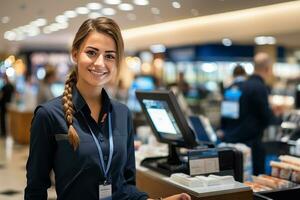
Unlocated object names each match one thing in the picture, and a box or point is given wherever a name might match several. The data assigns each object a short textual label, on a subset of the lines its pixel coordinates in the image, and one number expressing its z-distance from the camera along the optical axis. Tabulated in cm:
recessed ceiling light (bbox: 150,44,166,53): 1502
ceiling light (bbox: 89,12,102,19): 559
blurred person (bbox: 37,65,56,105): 755
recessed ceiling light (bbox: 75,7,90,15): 505
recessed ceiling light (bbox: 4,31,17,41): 962
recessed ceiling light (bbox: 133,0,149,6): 433
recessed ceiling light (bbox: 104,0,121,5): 456
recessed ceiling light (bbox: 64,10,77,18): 533
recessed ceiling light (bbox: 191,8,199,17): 430
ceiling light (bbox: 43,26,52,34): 869
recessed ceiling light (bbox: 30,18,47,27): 704
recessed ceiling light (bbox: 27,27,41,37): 921
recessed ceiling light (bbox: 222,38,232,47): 1277
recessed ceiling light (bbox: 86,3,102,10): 483
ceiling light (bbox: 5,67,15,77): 2573
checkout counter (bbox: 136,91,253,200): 243
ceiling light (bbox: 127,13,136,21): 518
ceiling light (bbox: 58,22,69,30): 714
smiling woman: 194
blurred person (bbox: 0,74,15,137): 1305
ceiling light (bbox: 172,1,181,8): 394
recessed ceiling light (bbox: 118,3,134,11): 471
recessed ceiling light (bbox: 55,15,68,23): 611
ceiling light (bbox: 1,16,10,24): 645
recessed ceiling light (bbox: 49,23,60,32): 771
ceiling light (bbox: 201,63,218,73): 1434
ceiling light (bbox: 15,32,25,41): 1038
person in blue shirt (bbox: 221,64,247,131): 611
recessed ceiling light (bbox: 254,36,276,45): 1272
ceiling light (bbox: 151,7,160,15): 454
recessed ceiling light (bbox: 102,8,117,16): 516
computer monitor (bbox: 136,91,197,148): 272
